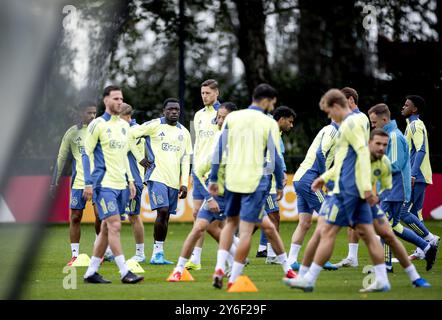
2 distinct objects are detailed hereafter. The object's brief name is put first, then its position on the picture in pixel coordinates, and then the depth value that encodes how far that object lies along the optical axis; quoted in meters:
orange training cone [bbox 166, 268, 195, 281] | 19.00
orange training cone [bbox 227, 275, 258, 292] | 15.91
